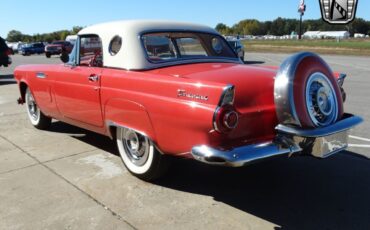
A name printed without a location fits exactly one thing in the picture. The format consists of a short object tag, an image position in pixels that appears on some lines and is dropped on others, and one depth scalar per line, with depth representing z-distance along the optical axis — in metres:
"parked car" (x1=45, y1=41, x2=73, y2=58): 33.69
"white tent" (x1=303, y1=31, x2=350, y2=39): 128.66
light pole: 53.78
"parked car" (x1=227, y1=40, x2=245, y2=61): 19.47
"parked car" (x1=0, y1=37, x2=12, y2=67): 15.64
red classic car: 3.24
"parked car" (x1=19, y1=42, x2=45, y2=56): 41.59
